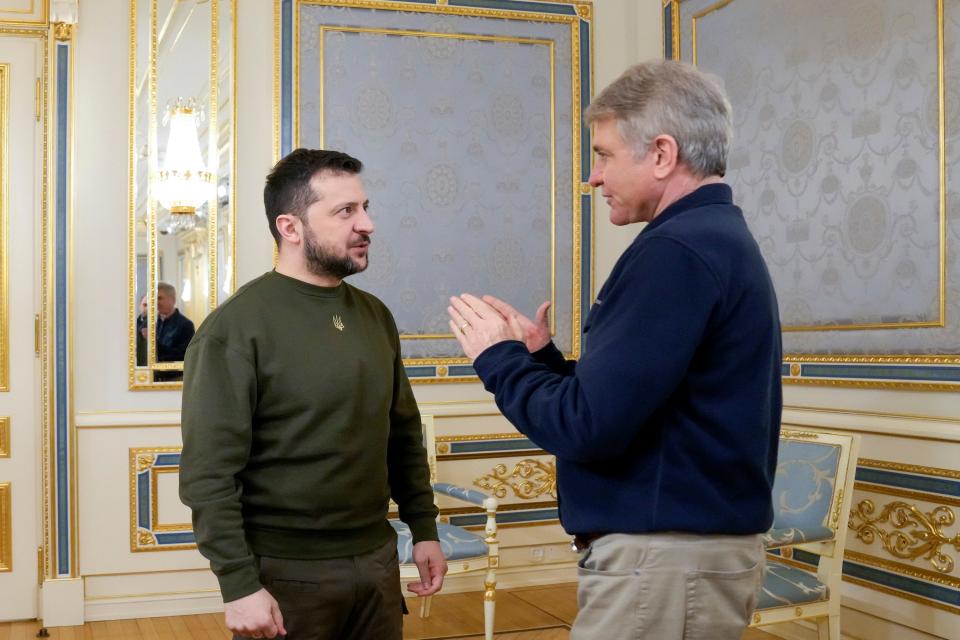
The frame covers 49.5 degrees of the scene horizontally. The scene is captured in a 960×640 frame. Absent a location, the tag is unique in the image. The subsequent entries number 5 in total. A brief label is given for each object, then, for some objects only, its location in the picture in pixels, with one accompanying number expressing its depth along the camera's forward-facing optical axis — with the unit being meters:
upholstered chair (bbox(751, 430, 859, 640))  3.12
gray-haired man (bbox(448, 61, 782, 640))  1.41
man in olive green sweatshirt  1.77
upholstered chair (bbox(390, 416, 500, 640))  3.66
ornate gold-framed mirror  4.33
